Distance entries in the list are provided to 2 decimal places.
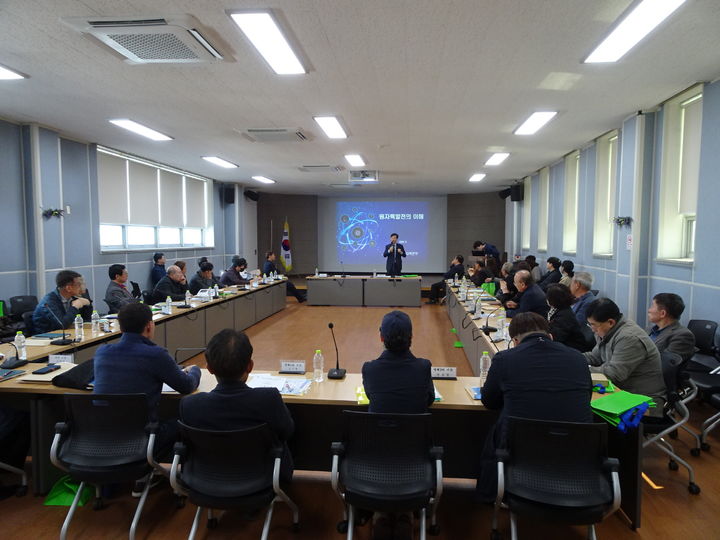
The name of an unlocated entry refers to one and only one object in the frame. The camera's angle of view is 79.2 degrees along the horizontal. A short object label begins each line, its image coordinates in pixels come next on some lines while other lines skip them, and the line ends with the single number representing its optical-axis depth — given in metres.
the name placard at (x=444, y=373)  2.70
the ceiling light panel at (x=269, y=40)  2.89
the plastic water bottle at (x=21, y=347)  3.03
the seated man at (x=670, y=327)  3.01
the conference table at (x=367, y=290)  9.78
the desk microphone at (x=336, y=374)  2.71
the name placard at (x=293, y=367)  2.82
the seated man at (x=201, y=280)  7.08
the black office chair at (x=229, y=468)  1.82
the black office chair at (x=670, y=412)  2.56
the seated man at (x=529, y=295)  4.14
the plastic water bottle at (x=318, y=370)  2.67
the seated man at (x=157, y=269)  8.18
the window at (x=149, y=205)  7.53
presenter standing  10.46
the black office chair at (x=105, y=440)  2.05
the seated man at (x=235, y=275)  8.12
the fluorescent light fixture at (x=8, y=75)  3.82
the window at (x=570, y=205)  7.93
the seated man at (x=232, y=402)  1.86
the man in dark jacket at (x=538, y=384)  1.89
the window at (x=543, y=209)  9.40
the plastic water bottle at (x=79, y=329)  3.63
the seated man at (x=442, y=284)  9.95
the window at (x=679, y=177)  4.61
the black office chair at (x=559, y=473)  1.76
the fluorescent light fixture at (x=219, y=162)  7.97
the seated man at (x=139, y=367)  2.21
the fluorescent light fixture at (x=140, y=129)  5.53
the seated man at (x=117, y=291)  4.84
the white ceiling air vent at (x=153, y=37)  2.91
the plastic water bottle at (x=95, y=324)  3.98
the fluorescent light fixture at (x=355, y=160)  7.66
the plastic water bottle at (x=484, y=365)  2.68
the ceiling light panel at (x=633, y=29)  2.79
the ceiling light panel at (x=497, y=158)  7.56
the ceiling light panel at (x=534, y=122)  5.20
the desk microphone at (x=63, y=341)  3.48
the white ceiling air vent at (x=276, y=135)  5.80
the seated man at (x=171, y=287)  6.28
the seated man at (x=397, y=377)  2.00
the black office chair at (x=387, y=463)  1.81
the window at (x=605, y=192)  6.43
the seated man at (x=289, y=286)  9.91
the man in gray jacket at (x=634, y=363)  2.59
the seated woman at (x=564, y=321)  3.27
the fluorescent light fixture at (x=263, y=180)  10.29
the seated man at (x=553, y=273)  7.05
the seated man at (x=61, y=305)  3.96
